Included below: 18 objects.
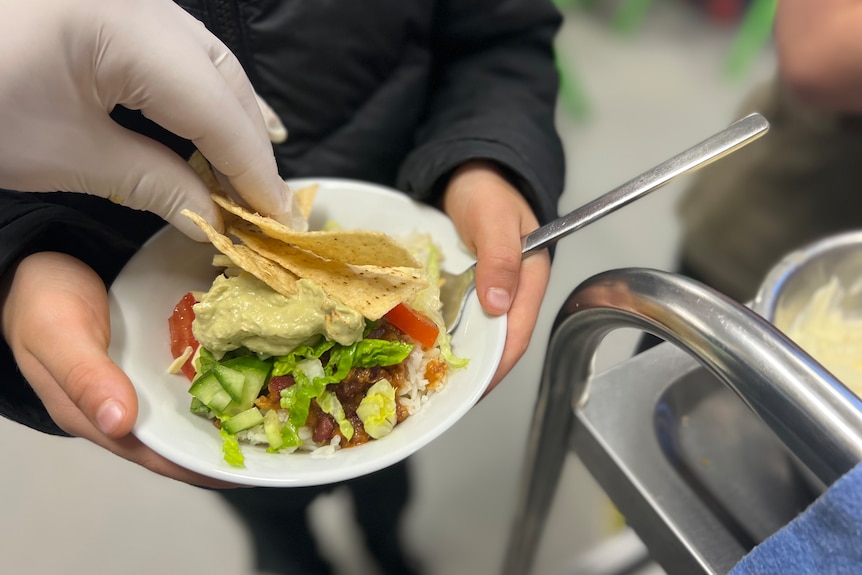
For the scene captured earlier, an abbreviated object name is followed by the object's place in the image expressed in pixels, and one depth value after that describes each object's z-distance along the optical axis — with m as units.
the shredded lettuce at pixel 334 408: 0.25
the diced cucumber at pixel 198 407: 0.25
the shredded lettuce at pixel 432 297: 0.27
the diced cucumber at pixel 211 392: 0.24
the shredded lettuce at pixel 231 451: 0.23
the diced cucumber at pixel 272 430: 0.25
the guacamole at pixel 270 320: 0.24
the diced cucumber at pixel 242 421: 0.25
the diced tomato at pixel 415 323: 0.27
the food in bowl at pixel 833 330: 0.29
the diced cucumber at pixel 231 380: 0.25
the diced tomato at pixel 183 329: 0.26
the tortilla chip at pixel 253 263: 0.25
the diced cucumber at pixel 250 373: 0.25
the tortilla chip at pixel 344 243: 0.25
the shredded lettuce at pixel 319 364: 0.25
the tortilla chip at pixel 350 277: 0.25
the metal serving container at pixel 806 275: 0.28
